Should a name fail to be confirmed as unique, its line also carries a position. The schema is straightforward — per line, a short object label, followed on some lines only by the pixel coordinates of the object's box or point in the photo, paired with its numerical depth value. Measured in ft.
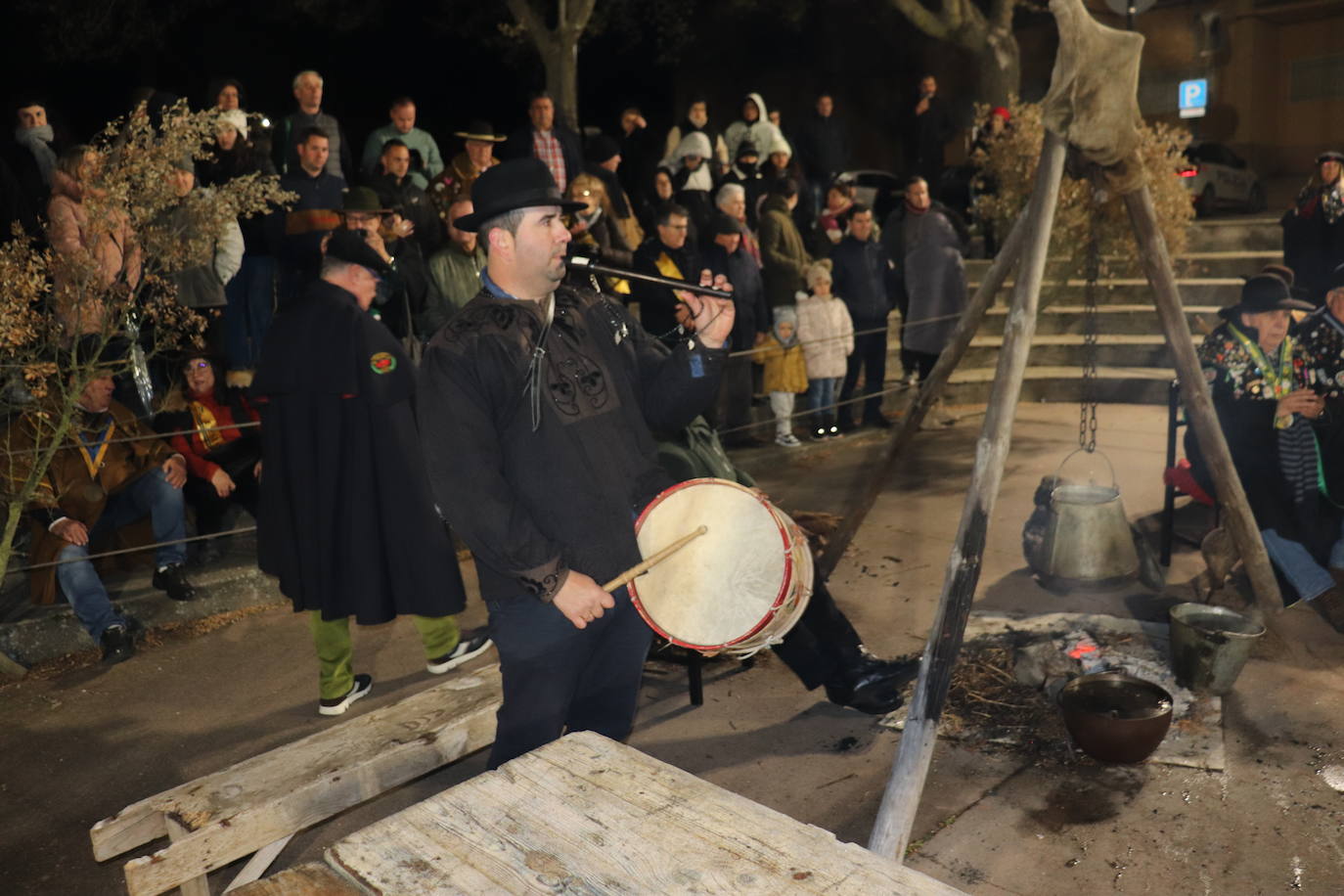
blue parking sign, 65.98
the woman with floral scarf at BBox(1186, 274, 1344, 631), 19.44
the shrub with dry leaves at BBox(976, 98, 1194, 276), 31.99
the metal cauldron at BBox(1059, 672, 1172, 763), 14.19
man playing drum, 10.25
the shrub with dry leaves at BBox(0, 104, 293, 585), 18.28
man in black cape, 15.96
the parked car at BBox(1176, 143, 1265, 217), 61.36
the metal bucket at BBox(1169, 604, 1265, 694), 16.10
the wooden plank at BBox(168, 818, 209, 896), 11.15
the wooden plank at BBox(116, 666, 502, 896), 10.55
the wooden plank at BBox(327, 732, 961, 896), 7.33
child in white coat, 32.89
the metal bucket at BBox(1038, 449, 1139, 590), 19.47
